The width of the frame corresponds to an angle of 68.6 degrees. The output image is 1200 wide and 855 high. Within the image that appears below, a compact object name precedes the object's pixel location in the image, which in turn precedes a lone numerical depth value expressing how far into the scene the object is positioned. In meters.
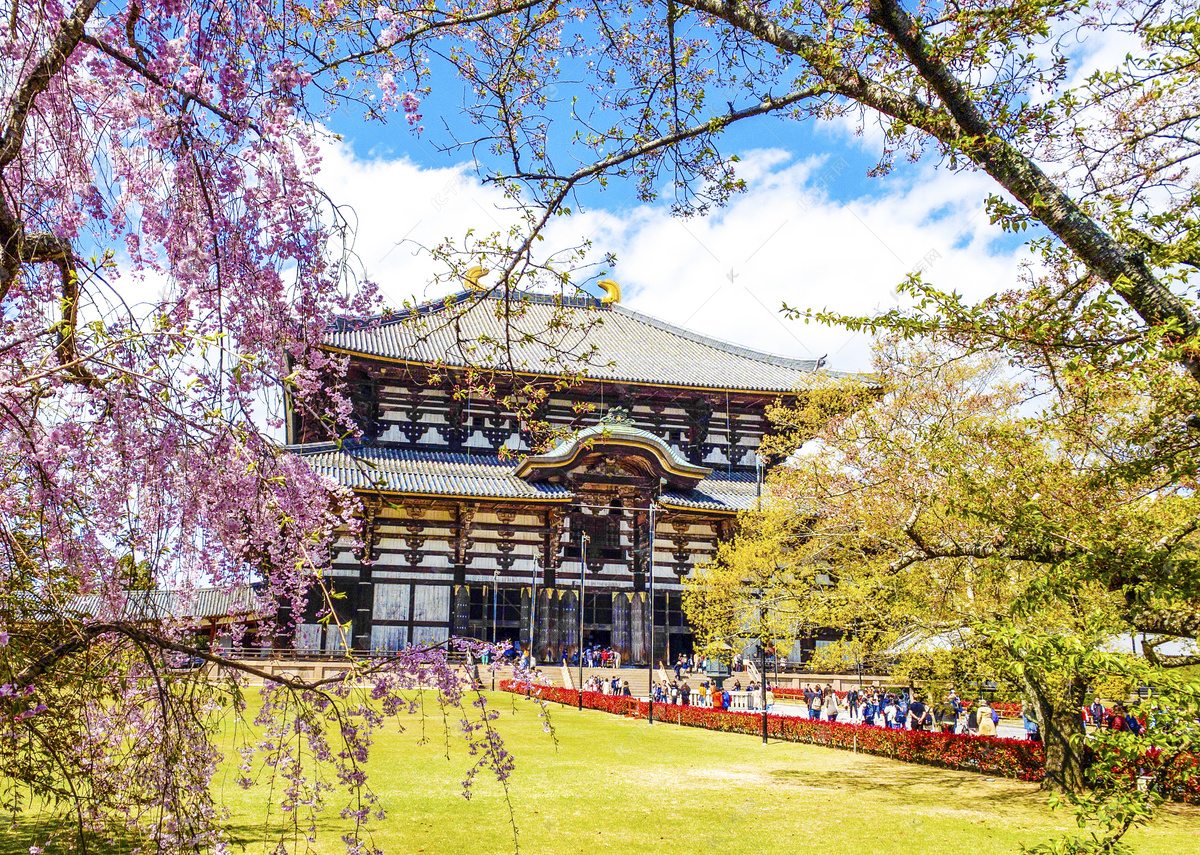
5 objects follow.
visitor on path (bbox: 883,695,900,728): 22.41
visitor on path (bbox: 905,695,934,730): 21.22
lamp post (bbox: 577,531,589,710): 29.14
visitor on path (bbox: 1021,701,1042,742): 18.16
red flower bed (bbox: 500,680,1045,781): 17.00
